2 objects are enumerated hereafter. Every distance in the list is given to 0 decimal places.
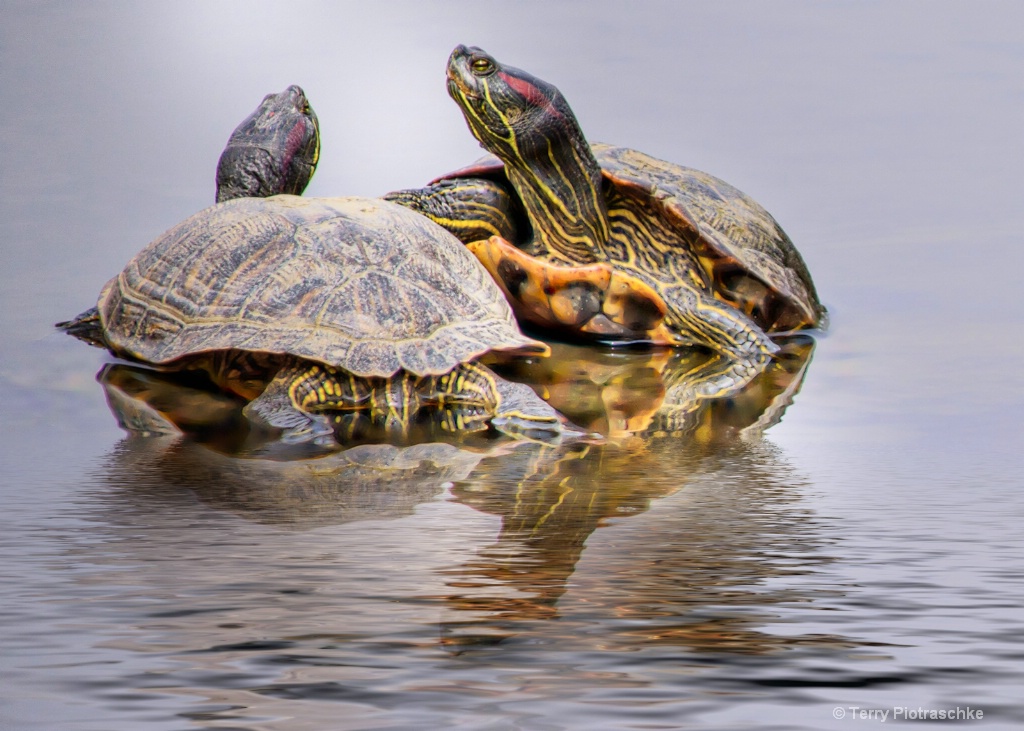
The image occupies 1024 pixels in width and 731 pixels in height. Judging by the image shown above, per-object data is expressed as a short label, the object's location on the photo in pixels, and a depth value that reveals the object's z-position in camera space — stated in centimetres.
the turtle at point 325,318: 612
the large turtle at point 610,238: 937
